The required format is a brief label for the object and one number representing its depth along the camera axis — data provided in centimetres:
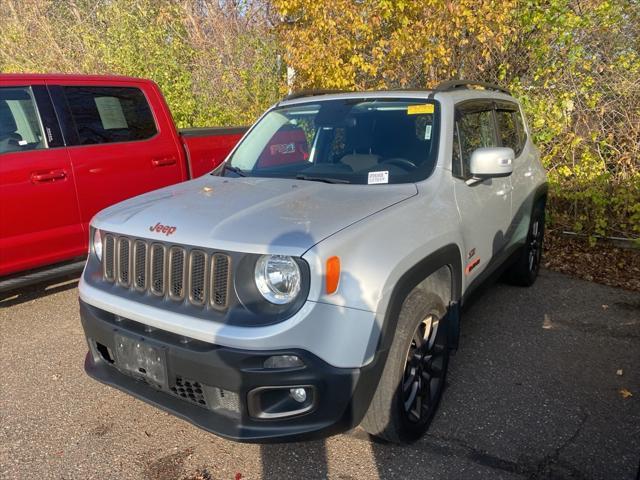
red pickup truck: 407
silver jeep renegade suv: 209
